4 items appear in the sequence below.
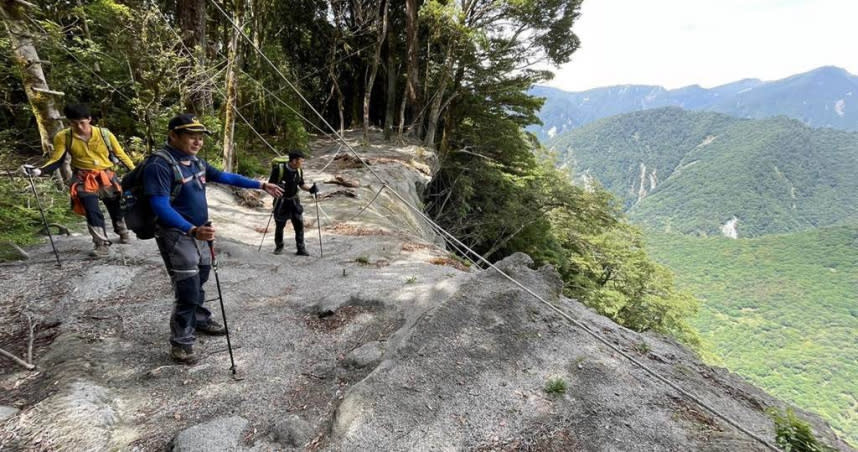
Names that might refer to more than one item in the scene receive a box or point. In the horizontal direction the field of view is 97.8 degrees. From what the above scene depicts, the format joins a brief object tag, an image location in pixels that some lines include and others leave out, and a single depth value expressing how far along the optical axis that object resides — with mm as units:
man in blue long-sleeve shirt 3330
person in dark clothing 7362
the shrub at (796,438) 2809
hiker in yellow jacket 5192
